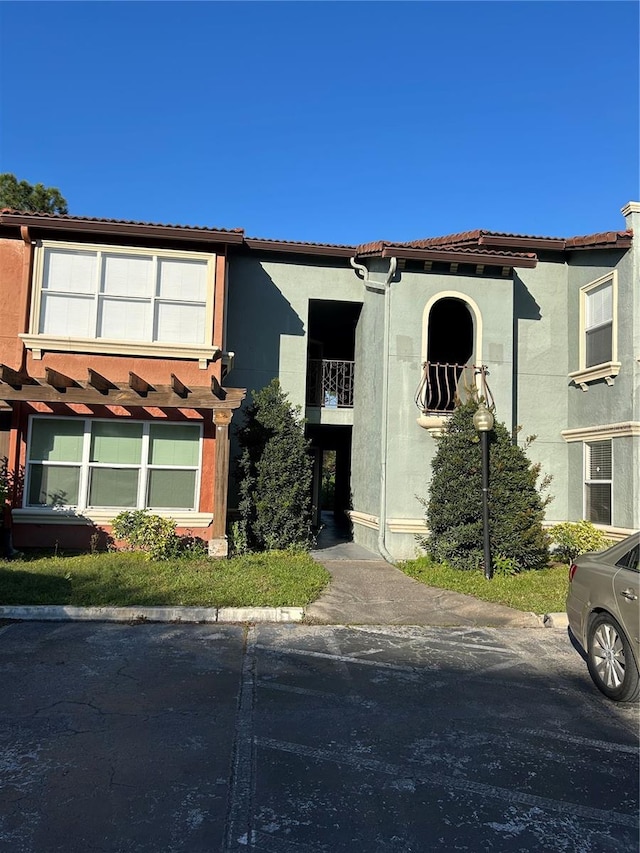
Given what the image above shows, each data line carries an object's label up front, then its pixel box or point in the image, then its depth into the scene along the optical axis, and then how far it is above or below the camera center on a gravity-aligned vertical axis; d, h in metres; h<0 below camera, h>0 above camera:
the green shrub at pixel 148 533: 9.80 -1.08
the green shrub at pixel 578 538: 10.86 -1.02
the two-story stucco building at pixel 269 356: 10.74 +2.31
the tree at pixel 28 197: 23.48 +10.80
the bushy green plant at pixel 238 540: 10.30 -1.20
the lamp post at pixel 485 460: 9.27 +0.32
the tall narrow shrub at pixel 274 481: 10.74 -0.15
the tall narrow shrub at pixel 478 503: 9.73 -0.40
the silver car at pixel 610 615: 4.69 -1.13
